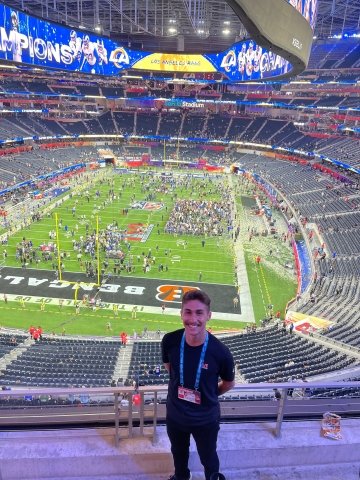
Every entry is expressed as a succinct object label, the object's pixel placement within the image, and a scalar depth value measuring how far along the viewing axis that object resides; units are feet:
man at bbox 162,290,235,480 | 10.71
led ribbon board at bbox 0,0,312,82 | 70.69
